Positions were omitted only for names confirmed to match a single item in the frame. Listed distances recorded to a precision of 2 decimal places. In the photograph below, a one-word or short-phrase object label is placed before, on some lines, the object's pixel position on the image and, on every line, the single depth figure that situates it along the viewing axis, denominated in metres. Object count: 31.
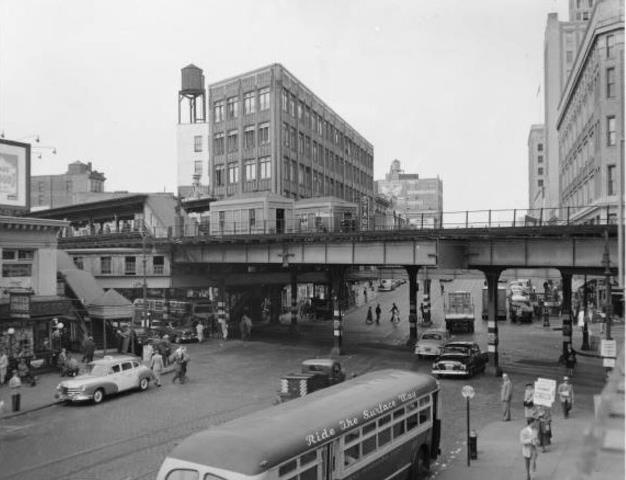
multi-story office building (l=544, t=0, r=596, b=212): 124.07
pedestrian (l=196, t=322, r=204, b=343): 47.09
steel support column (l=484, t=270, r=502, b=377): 33.38
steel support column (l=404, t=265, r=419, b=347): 46.19
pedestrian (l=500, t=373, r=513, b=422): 22.58
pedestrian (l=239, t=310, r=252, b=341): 48.94
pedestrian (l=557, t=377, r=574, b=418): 22.84
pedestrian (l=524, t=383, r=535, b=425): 20.80
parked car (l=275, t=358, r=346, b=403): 23.78
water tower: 98.38
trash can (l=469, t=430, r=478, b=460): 17.75
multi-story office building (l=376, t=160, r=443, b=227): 190.96
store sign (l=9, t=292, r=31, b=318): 33.22
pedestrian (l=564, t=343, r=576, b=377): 34.78
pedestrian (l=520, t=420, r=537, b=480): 15.43
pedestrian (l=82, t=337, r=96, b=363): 35.31
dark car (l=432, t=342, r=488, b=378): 31.08
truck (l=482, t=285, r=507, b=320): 63.72
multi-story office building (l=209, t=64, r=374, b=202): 73.56
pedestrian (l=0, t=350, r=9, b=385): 30.56
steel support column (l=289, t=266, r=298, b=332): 53.06
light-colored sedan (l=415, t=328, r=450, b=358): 37.12
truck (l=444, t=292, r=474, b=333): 53.38
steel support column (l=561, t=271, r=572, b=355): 35.62
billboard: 37.81
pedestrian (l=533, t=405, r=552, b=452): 18.75
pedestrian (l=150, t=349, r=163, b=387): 29.88
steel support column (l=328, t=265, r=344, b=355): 41.00
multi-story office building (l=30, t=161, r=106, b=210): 117.81
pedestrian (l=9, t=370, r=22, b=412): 24.98
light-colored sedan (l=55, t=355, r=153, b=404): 25.84
